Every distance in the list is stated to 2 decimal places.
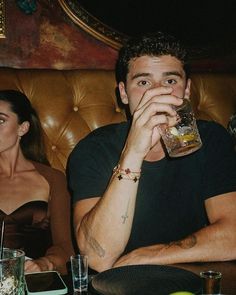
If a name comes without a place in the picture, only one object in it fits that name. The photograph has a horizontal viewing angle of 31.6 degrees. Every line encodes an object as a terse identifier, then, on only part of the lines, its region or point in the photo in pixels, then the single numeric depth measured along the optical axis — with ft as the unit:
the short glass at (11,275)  2.53
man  4.25
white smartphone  2.81
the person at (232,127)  6.40
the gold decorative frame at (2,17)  7.75
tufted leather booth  7.10
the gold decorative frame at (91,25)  8.02
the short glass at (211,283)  2.58
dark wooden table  2.85
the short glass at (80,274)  2.85
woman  6.39
